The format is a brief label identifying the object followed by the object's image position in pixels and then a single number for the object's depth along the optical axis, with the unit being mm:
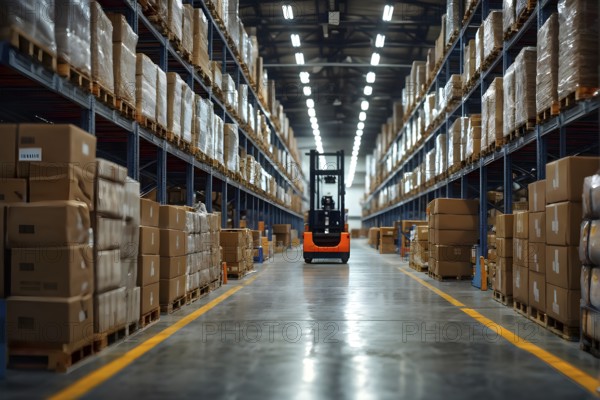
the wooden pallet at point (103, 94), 6134
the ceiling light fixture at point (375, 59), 20447
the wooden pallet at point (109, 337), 4796
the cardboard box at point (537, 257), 6248
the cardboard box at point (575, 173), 5469
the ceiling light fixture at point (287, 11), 16422
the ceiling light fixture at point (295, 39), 19078
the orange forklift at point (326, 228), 16766
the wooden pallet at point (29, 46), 4453
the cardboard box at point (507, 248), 7926
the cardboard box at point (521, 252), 6862
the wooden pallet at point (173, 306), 7004
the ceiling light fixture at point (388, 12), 16219
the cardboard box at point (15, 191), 4484
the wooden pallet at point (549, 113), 7039
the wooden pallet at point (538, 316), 6095
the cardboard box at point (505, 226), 7961
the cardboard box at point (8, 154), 4539
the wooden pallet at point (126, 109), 6842
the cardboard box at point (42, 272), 4281
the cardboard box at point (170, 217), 7073
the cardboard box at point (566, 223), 5480
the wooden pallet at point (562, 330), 5473
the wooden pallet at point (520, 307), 6957
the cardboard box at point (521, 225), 6953
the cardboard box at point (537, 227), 6272
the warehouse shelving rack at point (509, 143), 7547
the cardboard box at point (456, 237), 11383
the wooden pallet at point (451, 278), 11538
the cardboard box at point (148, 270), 5973
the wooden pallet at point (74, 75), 5387
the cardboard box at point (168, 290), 6969
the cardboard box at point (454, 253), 11469
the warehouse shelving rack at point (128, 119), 5398
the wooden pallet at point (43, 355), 4227
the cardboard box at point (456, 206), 11336
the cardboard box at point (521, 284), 6801
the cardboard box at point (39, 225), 4277
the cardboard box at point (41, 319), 4242
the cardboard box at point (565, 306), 5434
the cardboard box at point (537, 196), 6305
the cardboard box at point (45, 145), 4480
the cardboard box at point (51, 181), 4465
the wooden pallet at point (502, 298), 7820
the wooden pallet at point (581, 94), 6250
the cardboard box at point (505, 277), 7828
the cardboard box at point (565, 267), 5469
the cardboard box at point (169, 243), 6996
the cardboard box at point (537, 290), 6172
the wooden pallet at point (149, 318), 5969
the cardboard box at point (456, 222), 11367
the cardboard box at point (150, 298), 5977
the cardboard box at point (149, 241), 6082
